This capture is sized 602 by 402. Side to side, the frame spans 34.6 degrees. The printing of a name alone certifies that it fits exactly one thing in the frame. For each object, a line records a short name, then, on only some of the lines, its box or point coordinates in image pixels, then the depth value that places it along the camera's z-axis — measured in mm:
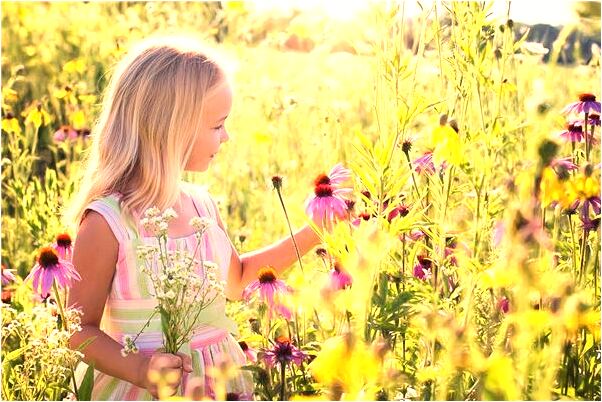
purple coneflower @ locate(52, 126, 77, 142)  2961
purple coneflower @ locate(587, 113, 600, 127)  1711
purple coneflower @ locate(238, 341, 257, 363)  1736
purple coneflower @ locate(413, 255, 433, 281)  1571
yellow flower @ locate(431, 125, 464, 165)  1164
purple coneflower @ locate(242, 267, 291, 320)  1599
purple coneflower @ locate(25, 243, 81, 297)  1512
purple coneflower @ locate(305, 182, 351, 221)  1567
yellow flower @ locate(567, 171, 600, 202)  1260
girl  1613
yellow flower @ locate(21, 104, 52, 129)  2760
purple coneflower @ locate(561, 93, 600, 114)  1711
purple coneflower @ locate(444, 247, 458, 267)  1517
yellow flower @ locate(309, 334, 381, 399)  918
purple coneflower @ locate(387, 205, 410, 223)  1557
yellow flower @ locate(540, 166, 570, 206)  1097
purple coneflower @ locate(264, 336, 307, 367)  1456
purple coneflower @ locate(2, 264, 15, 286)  1798
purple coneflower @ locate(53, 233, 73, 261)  1730
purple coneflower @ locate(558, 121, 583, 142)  1731
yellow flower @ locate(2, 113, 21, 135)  2519
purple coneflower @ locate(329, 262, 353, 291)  1413
